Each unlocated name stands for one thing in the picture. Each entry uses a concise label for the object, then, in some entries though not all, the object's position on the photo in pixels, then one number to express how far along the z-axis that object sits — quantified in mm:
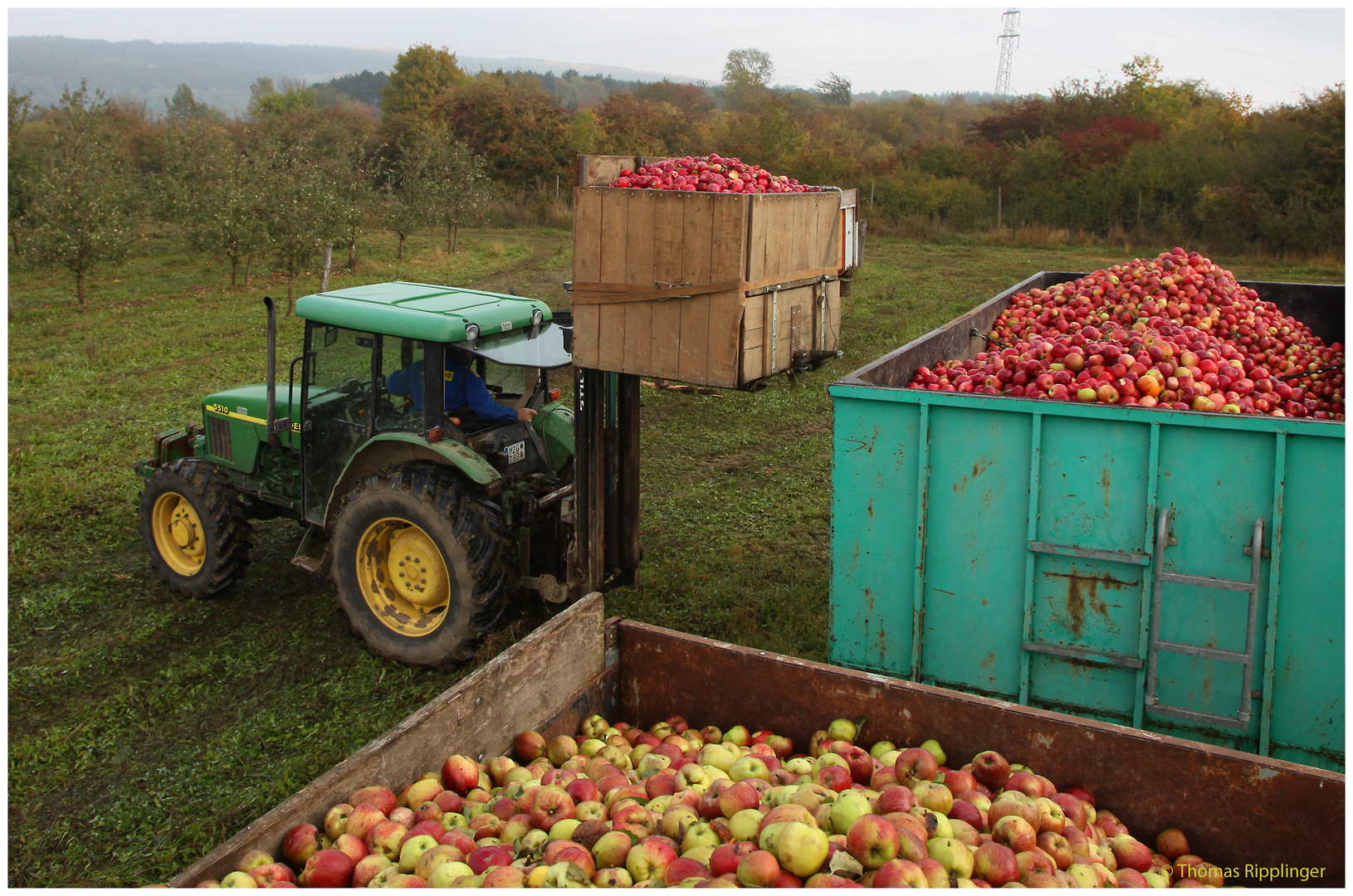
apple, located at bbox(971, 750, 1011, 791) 3529
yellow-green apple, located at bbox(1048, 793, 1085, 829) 3251
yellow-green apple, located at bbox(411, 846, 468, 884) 2936
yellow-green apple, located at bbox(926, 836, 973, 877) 2887
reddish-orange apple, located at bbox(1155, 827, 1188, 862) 3354
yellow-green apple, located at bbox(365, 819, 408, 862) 3105
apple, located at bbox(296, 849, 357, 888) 2938
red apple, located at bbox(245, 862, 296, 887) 2865
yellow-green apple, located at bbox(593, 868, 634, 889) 2834
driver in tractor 5723
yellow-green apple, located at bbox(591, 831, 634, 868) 2994
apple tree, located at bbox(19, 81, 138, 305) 18109
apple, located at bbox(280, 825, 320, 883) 3068
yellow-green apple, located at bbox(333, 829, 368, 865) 3047
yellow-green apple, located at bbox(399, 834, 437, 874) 3027
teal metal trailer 3961
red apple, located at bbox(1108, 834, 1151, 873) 3223
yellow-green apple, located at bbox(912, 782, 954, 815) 3246
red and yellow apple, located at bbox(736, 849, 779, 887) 2746
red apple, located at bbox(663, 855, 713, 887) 2869
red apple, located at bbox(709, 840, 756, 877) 2842
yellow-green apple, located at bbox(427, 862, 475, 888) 2875
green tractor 5527
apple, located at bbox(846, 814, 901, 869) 2830
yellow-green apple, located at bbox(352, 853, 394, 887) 2967
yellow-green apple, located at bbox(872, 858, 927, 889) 2693
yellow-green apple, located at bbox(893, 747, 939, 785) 3490
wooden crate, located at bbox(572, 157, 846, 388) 4508
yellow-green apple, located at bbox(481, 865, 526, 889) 2791
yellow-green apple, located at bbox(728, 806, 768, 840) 3070
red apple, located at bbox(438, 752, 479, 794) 3566
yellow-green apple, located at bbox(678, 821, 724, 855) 3045
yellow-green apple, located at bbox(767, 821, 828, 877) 2824
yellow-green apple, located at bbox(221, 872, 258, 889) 2754
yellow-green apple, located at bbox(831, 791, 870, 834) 3031
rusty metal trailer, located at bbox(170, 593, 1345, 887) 3238
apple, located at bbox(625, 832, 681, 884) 2941
